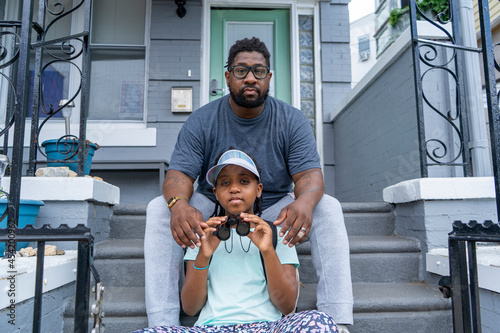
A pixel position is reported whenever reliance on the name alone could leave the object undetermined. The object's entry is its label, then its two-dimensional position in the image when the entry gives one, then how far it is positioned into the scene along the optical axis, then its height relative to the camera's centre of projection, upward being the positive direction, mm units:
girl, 1382 -256
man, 1563 +101
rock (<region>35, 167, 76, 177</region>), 2285 +215
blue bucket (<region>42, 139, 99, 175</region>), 2727 +415
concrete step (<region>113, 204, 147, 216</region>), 2492 -21
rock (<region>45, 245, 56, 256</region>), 1844 -215
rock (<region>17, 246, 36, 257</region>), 1770 -217
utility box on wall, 4191 +1217
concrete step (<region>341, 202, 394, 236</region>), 2521 -92
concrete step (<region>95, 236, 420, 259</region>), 2115 -235
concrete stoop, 1787 -407
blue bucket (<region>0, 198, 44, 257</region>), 1765 -25
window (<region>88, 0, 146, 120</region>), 4352 +1798
